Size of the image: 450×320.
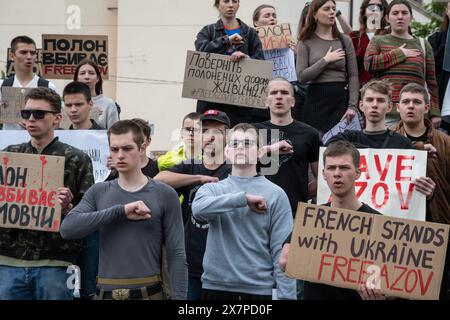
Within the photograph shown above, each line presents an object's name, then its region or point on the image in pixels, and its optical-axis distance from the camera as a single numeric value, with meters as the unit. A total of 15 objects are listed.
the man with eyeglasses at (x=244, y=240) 8.40
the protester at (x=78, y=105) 10.59
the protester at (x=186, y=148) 9.98
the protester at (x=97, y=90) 11.54
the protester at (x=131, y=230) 8.02
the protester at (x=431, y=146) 9.67
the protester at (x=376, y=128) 9.84
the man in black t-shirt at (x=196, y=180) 9.28
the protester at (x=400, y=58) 12.02
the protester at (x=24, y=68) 11.78
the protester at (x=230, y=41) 12.11
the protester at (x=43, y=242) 8.61
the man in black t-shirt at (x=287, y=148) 10.00
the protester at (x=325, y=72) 12.23
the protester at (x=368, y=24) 13.09
